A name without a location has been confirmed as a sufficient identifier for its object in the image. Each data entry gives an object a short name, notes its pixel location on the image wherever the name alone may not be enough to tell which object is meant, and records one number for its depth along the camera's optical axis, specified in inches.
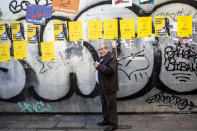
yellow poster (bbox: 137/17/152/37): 216.1
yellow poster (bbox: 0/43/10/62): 236.8
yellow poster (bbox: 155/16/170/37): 215.3
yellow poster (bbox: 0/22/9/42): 235.0
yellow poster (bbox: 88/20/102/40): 221.9
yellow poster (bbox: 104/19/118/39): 219.8
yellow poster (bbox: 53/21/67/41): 227.5
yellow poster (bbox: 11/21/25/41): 233.3
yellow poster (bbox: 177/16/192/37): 212.7
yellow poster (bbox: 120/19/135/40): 217.9
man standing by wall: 179.6
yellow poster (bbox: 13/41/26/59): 234.4
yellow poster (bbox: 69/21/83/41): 224.7
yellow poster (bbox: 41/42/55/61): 230.2
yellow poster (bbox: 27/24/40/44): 231.5
